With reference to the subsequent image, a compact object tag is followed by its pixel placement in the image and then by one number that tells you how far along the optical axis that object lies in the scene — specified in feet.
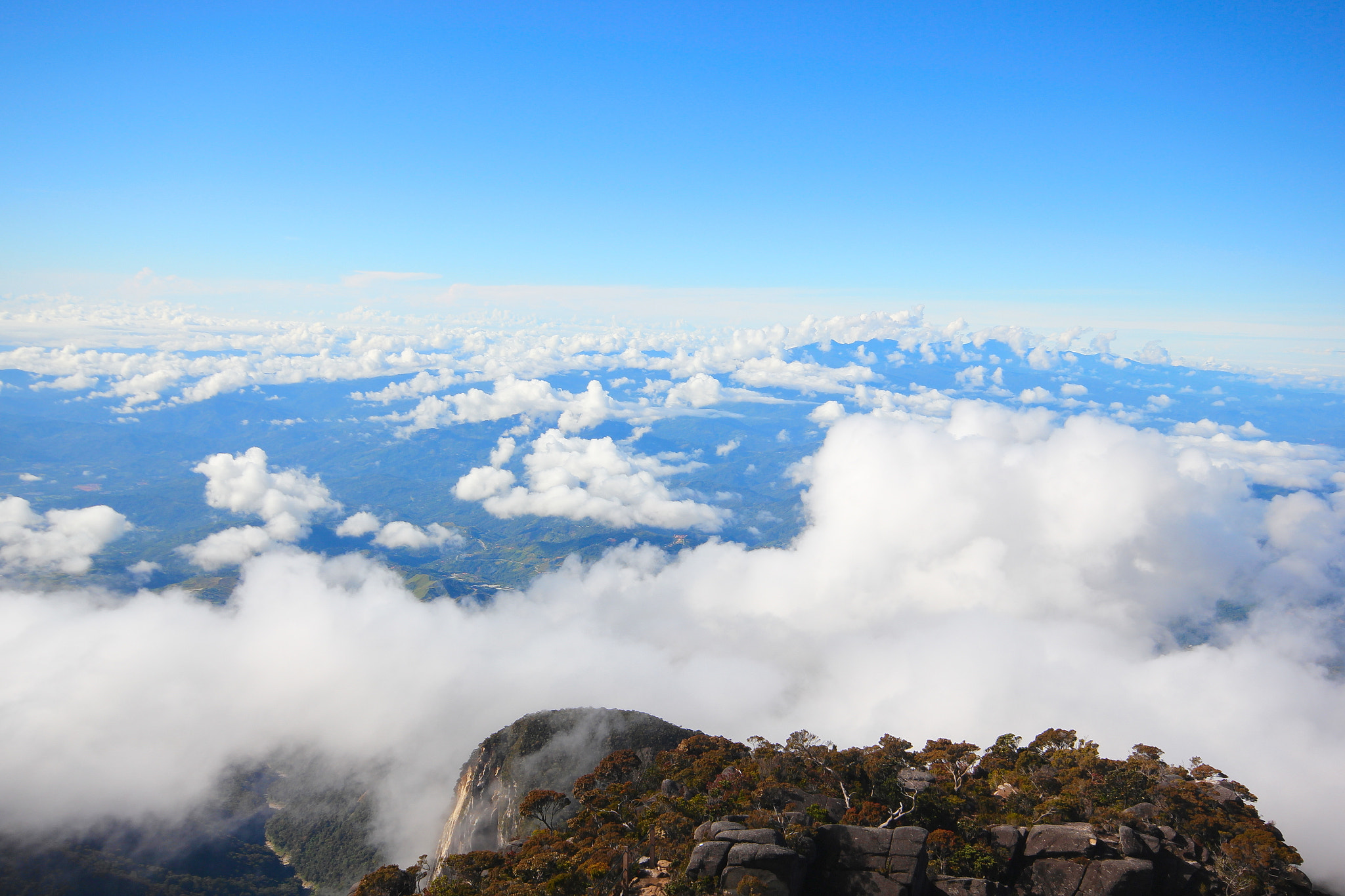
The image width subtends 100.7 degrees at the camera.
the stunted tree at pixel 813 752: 190.49
